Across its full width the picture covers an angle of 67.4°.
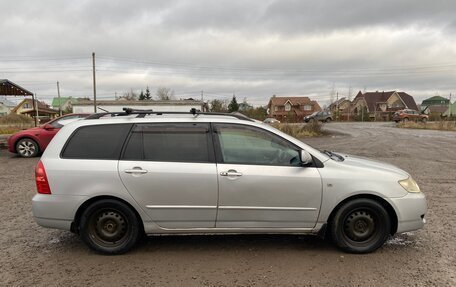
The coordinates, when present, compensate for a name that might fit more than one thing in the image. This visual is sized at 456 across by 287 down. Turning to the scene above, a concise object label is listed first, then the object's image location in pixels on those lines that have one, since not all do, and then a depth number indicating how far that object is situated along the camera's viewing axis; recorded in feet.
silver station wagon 12.78
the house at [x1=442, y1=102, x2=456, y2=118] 292.69
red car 39.04
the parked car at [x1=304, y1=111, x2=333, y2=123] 140.09
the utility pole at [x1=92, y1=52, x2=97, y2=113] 110.83
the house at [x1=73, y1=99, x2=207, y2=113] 122.59
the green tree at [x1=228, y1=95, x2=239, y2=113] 241.78
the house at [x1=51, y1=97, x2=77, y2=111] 327.92
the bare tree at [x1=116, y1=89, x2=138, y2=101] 270.67
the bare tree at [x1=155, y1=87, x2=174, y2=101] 259.25
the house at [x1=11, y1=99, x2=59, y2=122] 256.52
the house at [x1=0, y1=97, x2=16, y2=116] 313.81
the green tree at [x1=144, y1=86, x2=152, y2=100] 276.82
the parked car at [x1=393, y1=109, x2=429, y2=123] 138.82
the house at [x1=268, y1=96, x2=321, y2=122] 252.42
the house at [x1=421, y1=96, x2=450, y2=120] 324.99
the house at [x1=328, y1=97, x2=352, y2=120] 204.56
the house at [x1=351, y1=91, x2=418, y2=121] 255.91
